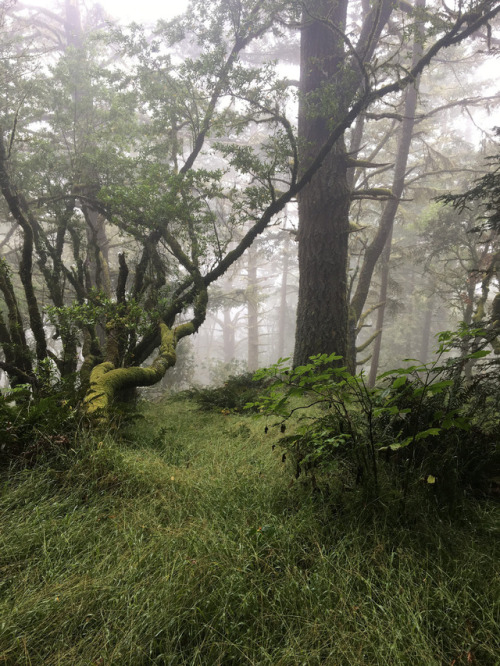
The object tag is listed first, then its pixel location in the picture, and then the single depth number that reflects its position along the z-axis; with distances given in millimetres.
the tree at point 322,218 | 6336
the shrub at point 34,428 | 2590
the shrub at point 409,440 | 2176
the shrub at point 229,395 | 5676
